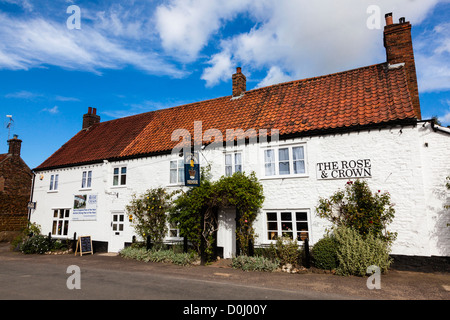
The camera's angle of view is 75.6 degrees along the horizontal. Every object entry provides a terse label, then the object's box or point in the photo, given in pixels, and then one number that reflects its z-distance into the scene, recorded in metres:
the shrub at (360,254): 9.19
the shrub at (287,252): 10.62
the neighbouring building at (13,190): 22.52
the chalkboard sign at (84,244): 15.64
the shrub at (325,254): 9.89
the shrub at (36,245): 16.48
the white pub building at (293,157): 10.15
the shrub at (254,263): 10.42
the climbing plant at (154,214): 14.23
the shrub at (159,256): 11.94
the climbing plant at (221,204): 11.74
